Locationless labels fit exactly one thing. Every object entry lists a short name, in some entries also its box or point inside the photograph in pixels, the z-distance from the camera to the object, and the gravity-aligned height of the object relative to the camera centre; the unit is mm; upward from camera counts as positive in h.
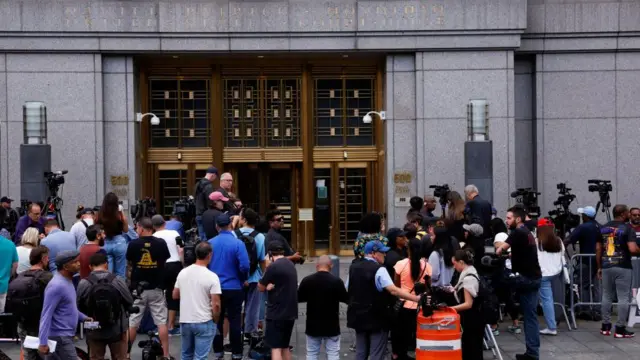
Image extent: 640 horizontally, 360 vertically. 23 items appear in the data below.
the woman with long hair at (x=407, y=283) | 12836 -1595
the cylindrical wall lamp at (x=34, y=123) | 22625 +808
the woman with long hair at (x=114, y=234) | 14422 -1078
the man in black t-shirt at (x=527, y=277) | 13398 -1609
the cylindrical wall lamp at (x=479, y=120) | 23156 +850
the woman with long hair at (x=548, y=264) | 15312 -1641
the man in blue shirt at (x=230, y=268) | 13312 -1439
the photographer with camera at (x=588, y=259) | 16312 -1683
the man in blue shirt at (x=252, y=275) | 14172 -1647
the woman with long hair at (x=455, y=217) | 14555 -868
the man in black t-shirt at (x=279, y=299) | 12227 -1702
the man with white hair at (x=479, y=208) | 15985 -812
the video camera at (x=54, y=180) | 19889 -412
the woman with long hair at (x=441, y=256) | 13242 -1290
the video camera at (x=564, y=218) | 18000 -1105
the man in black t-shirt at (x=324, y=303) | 12031 -1727
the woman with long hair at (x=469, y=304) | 12141 -1775
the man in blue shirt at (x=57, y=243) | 14812 -1227
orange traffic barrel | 11773 -2064
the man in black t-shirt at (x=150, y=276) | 13406 -1557
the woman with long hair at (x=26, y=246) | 14883 -1275
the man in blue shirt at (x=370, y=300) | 12070 -1701
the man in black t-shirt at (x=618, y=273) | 15398 -1780
